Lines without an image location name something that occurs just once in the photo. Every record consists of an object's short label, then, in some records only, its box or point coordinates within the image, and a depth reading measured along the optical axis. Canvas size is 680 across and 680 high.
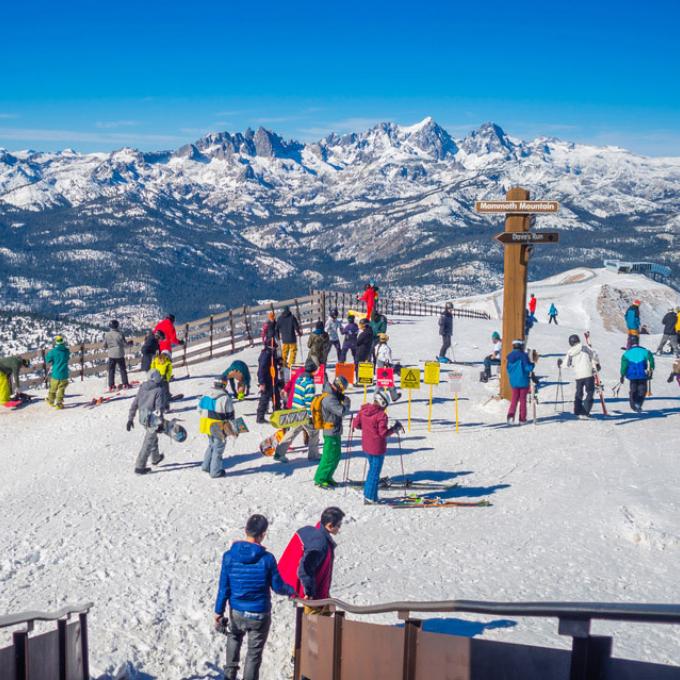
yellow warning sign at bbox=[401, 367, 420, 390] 14.92
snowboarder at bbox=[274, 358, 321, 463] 12.49
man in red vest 6.38
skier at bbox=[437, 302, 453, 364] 21.61
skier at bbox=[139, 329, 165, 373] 18.45
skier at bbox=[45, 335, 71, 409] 17.73
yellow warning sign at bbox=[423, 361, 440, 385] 15.61
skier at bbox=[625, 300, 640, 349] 22.97
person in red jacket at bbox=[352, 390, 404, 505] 10.57
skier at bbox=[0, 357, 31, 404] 19.17
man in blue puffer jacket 6.08
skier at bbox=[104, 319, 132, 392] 19.11
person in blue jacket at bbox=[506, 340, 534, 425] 14.48
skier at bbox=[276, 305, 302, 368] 18.70
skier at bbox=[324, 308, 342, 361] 20.59
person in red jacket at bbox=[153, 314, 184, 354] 18.33
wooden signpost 15.89
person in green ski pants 11.07
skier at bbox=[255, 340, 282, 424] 15.05
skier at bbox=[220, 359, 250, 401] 13.20
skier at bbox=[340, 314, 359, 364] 19.47
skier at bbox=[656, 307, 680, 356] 23.53
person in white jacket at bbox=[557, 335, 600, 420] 14.91
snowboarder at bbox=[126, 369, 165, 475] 12.12
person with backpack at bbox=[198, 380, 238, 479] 11.69
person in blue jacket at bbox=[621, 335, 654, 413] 15.66
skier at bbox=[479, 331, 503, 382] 19.53
